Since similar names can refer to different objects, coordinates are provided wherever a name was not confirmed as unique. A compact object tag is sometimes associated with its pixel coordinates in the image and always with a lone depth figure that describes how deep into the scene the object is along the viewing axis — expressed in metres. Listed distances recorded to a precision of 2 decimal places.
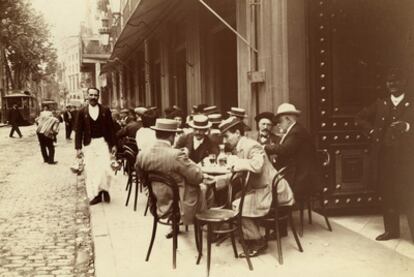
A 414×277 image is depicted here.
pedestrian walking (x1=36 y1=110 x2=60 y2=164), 15.90
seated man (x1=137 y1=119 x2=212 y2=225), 5.50
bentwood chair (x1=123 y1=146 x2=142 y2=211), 8.84
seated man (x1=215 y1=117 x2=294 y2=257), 5.51
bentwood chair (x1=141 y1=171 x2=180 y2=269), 5.41
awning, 12.31
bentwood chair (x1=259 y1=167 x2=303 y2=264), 5.56
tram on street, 48.19
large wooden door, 7.24
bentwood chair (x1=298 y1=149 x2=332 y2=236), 6.52
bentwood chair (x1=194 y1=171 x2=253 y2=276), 5.33
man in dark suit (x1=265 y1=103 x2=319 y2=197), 6.11
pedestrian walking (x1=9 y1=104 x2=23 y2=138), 28.48
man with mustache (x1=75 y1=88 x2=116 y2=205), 8.99
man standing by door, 6.11
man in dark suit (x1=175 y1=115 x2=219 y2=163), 6.24
